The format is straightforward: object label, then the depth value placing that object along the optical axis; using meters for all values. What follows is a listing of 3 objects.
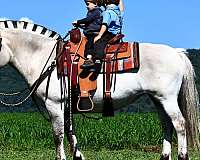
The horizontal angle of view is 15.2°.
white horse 10.86
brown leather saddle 10.88
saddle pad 11.02
